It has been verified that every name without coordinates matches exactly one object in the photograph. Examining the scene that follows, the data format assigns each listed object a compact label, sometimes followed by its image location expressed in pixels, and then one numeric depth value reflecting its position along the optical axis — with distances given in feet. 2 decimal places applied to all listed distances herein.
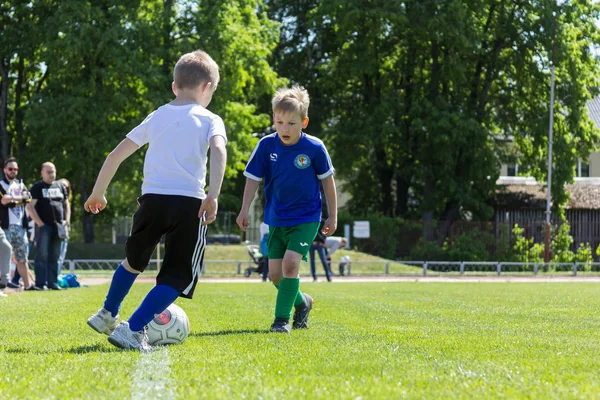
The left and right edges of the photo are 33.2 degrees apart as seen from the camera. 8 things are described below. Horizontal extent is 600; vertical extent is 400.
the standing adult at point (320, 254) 83.41
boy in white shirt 21.30
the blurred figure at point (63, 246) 57.55
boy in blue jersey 26.76
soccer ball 22.20
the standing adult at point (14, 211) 51.34
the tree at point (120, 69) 127.85
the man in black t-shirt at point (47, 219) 54.08
